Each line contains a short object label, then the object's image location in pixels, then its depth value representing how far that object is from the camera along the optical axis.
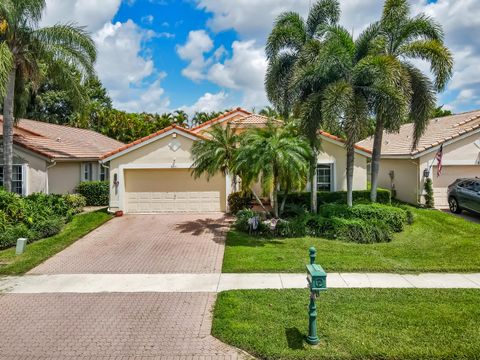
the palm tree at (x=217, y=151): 13.68
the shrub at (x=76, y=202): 17.89
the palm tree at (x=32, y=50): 14.63
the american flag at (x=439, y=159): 17.16
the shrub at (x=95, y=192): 20.41
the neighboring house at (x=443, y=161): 18.02
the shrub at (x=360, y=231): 12.39
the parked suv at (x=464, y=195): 15.12
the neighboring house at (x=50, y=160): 18.27
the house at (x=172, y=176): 17.69
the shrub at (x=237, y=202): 17.73
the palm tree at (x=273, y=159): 11.95
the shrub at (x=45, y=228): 13.24
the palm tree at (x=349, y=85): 12.39
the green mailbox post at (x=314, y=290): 5.55
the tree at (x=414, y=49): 13.37
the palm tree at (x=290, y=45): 14.58
